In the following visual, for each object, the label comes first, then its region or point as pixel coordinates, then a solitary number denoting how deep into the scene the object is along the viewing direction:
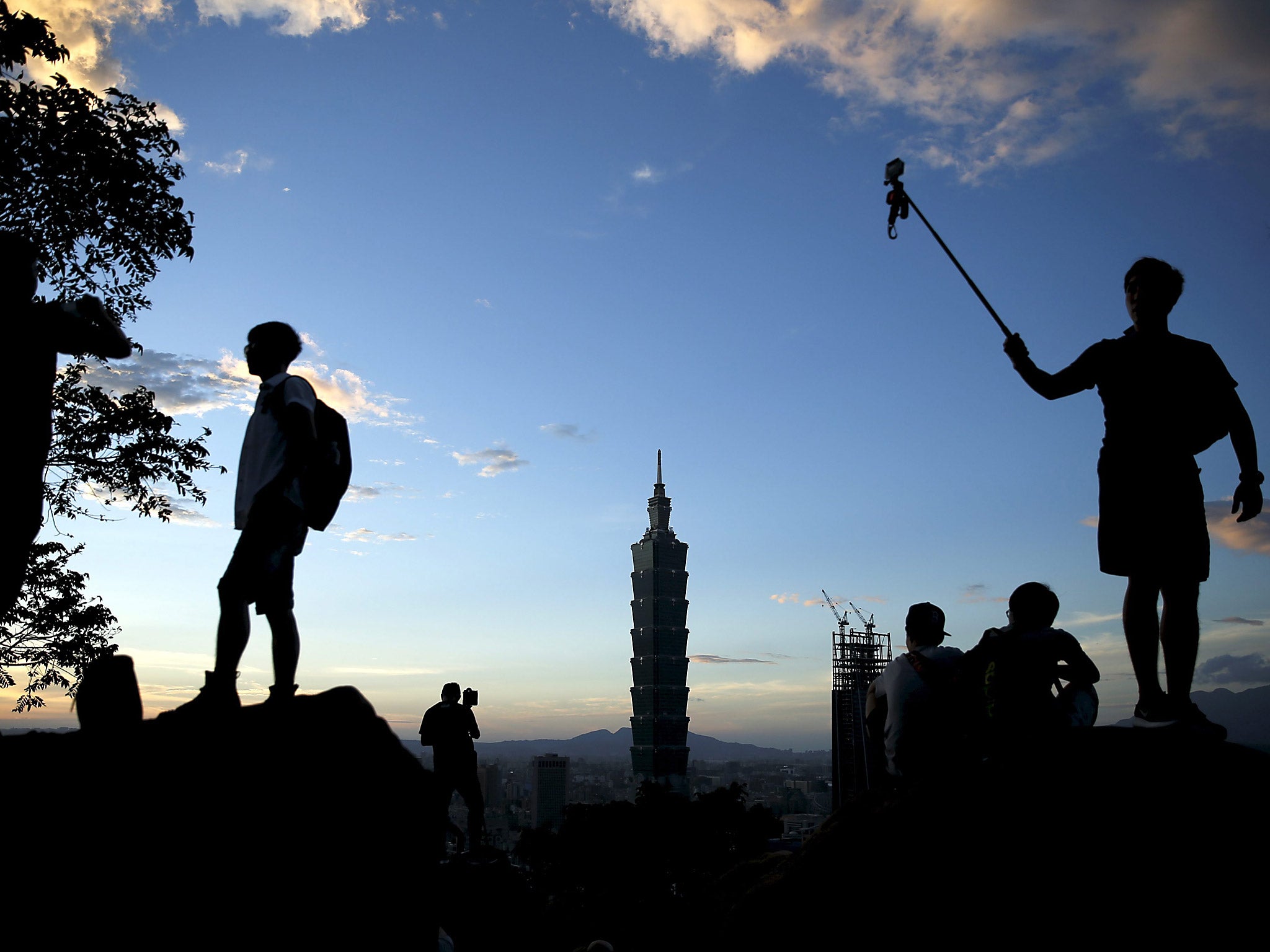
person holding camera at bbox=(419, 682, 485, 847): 9.34
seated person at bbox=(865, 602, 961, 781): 4.84
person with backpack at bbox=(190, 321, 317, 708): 4.60
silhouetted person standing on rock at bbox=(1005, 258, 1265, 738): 4.36
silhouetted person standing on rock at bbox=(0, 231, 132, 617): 3.71
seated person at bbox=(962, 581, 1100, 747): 4.51
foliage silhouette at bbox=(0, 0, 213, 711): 10.26
